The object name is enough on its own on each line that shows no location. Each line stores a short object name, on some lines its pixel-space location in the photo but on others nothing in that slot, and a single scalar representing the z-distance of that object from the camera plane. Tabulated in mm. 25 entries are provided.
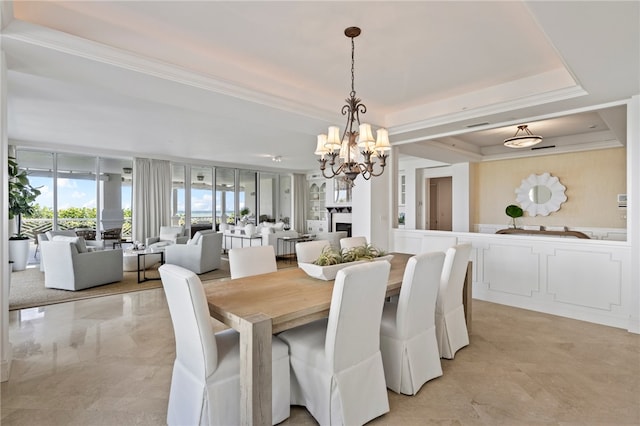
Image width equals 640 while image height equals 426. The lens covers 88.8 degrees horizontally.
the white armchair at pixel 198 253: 6066
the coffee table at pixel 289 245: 7750
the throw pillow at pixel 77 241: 4980
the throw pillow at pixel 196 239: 6129
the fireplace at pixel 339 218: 10404
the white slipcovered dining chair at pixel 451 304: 2729
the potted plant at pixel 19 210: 4602
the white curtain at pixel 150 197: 8312
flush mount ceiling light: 4871
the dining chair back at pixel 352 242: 3797
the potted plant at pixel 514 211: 6633
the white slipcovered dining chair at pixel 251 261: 2811
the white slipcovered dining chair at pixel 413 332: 2201
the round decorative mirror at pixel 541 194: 6312
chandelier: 2840
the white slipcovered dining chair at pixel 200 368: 1662
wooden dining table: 1579
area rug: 4410
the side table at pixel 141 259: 6148
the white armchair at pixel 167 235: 7504
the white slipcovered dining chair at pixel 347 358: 1772
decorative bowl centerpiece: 2488
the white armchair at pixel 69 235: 5933
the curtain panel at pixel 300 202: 11711
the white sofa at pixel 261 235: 7551
